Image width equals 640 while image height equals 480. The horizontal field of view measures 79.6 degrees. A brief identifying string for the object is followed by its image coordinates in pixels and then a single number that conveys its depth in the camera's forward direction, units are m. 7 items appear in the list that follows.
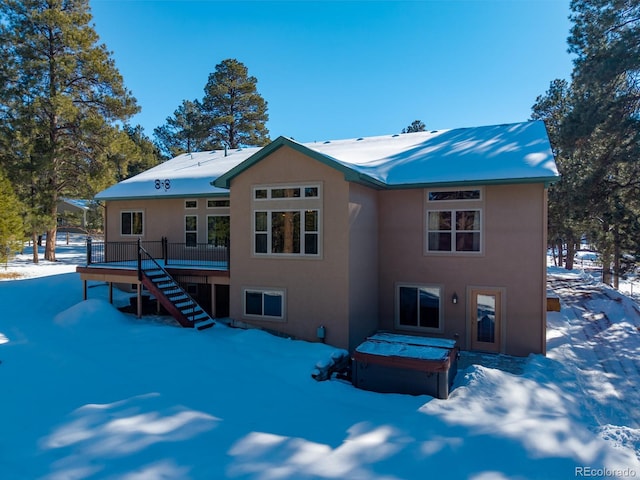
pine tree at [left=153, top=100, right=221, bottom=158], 32.06
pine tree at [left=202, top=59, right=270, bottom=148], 30.03
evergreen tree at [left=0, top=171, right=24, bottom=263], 16.33
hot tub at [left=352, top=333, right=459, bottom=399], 7.27
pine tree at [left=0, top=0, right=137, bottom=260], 19.12
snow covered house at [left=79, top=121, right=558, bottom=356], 9.92
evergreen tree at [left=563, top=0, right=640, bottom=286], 13.45
